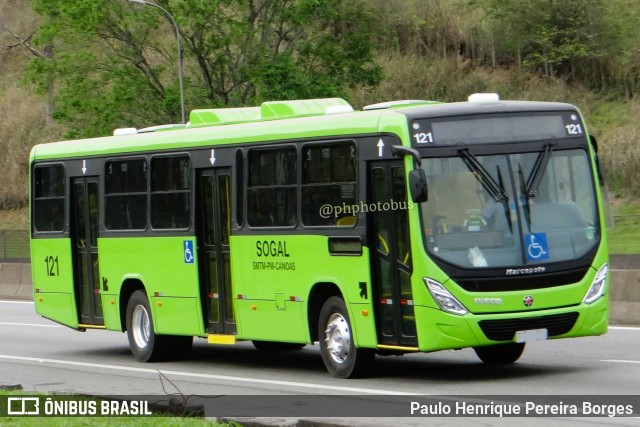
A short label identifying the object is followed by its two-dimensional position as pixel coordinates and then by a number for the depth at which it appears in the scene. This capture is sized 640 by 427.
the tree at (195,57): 47.47
